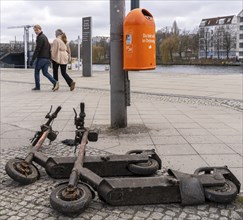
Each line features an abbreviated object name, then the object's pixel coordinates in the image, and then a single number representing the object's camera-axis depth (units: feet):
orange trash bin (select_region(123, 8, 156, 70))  16.25
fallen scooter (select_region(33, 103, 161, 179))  11.50
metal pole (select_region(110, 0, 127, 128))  17.76
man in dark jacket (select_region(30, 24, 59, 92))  37.09
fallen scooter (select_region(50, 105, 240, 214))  9.41
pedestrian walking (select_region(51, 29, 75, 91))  38.27
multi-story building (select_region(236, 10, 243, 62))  352.28
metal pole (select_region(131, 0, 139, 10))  23.43
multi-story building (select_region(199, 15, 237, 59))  350.84
